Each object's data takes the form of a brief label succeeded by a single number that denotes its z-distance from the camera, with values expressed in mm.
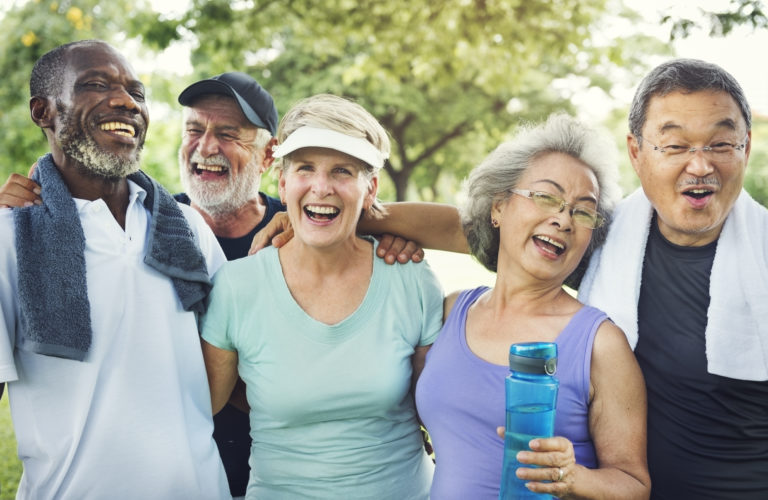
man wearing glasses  2354
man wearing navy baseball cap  3549
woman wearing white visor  2457
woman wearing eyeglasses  2139
